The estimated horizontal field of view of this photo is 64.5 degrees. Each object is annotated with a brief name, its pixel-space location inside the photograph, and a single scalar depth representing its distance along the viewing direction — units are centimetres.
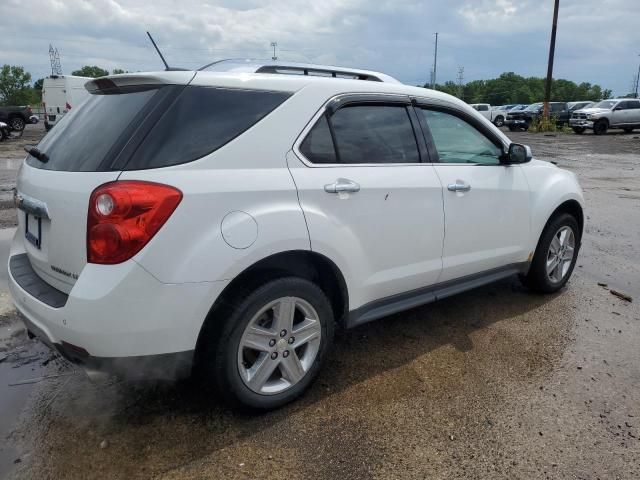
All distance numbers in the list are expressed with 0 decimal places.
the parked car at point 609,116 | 2853
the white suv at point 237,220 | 220
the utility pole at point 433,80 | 8181
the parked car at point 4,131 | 2035
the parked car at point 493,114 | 3862
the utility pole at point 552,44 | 3038
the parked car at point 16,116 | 2272
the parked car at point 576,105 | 3608
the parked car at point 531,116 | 3431
